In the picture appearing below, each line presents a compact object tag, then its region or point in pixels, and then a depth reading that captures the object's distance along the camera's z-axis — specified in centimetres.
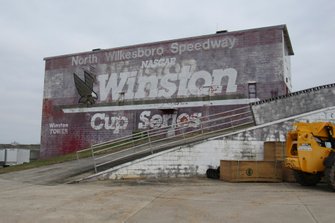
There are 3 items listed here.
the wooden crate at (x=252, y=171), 1458
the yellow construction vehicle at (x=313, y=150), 1238
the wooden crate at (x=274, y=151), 1559
